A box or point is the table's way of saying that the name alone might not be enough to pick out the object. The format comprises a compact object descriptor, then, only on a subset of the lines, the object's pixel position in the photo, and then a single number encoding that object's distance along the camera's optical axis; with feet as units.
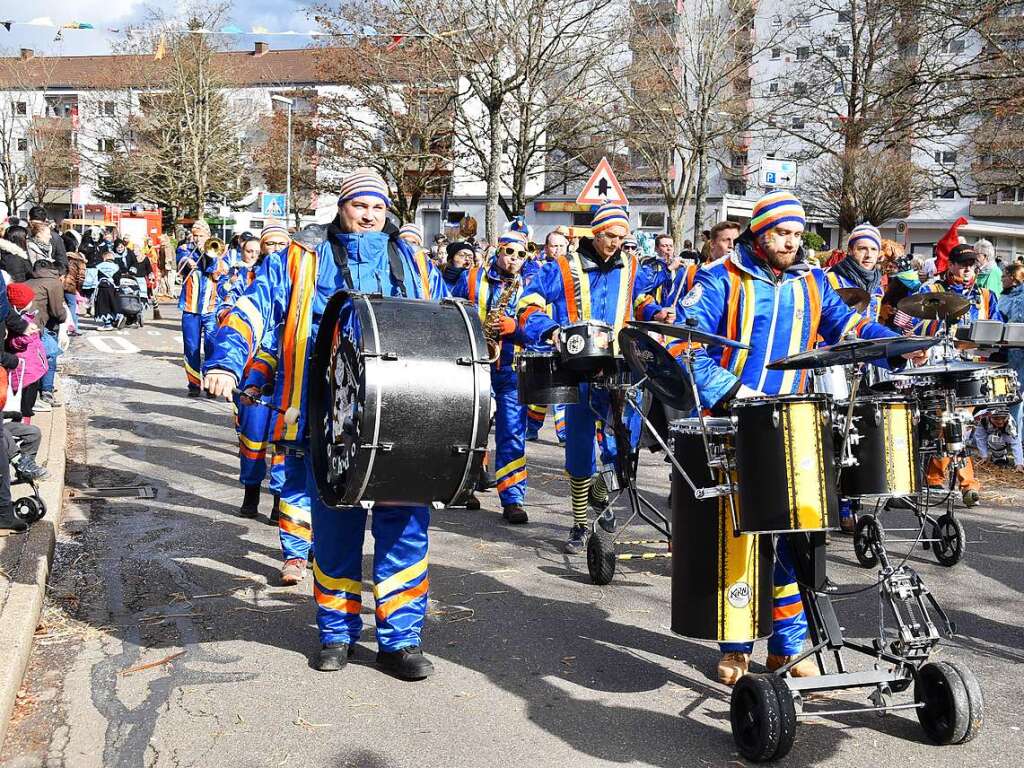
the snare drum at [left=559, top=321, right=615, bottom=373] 20.72
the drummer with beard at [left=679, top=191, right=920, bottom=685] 16.46
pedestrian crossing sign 96.27
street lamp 156.25
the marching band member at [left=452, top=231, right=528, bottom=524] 27.43
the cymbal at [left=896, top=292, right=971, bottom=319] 20.33
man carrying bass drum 16.35
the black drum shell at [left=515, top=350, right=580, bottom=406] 21.51
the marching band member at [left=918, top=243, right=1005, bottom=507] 29.43
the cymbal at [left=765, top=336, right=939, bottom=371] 13.10
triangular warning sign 44.21
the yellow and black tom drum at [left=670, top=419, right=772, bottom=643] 14.70
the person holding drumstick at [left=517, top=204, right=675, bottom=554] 23.49
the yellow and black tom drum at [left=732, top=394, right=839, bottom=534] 13.29
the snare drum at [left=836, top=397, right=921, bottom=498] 14.15
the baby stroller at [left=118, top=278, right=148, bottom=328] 80.74
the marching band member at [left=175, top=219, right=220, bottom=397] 47.42
